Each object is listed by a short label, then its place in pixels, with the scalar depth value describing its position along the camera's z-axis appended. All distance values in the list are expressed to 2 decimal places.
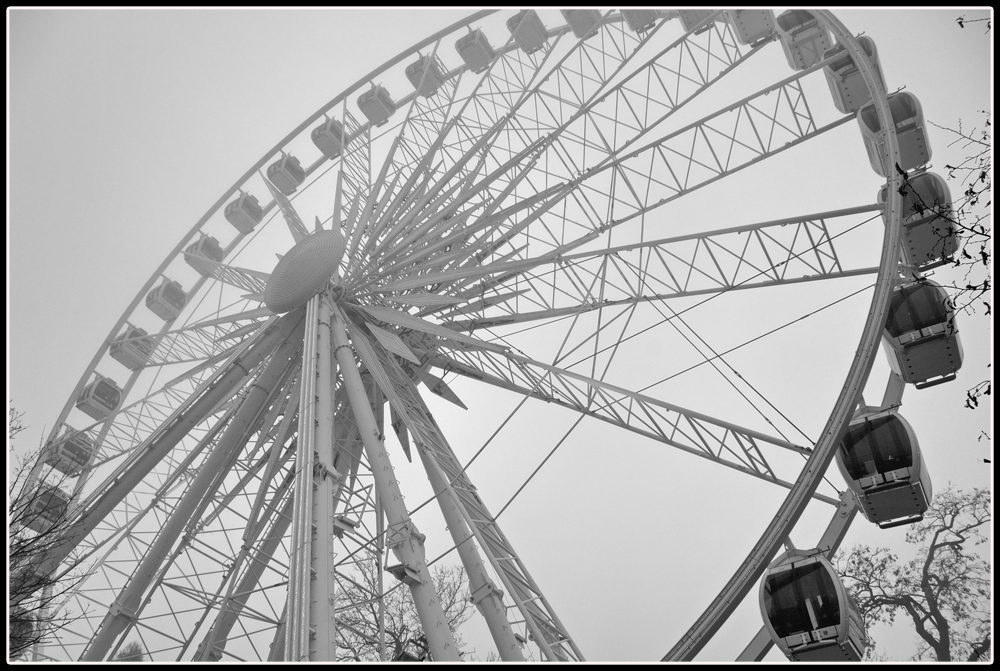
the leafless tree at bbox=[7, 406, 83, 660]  11.12
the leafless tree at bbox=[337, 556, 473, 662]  18.84
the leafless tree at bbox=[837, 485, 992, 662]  15.80
